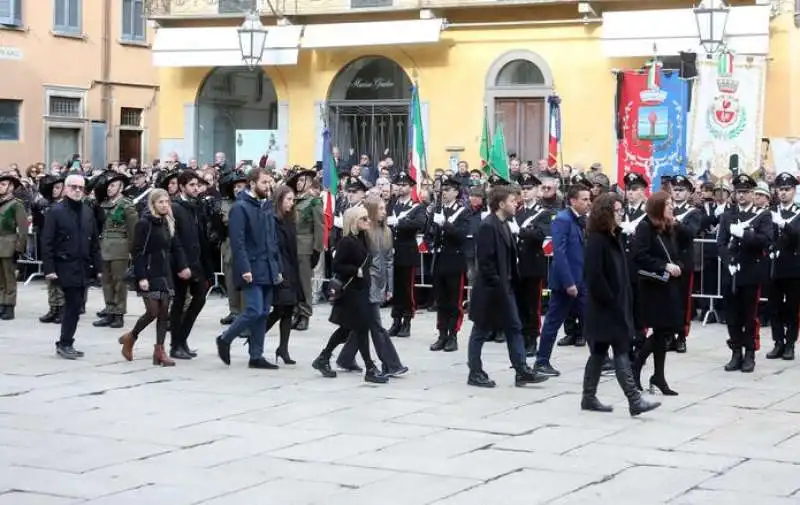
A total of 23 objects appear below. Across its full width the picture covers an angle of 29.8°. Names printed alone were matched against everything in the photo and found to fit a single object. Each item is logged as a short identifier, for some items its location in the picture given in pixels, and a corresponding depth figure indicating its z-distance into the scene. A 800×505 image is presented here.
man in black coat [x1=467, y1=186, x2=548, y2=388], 12.98
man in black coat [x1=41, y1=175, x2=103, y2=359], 14.70
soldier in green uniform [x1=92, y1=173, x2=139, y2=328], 18.05
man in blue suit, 13.71
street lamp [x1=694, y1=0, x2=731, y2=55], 20.38
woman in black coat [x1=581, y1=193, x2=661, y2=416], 11.60
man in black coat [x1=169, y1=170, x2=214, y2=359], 14.67
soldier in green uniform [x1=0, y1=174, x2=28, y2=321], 18.86
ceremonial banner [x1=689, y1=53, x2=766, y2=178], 17.38
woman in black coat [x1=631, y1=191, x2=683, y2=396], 12.45
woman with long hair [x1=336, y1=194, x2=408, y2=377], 13.52
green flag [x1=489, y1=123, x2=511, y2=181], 19.97
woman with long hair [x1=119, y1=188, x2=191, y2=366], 14.10
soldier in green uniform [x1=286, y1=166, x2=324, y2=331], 18.12
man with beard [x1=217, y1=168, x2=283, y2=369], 13.92
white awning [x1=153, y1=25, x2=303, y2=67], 30.14
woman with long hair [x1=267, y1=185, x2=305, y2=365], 14.44
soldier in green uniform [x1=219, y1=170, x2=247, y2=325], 16.47
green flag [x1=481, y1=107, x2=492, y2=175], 21.95
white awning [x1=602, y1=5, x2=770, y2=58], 25.59
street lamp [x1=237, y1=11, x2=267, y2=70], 27.11
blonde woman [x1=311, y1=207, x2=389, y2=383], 13.33
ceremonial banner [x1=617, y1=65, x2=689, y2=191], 18.33
